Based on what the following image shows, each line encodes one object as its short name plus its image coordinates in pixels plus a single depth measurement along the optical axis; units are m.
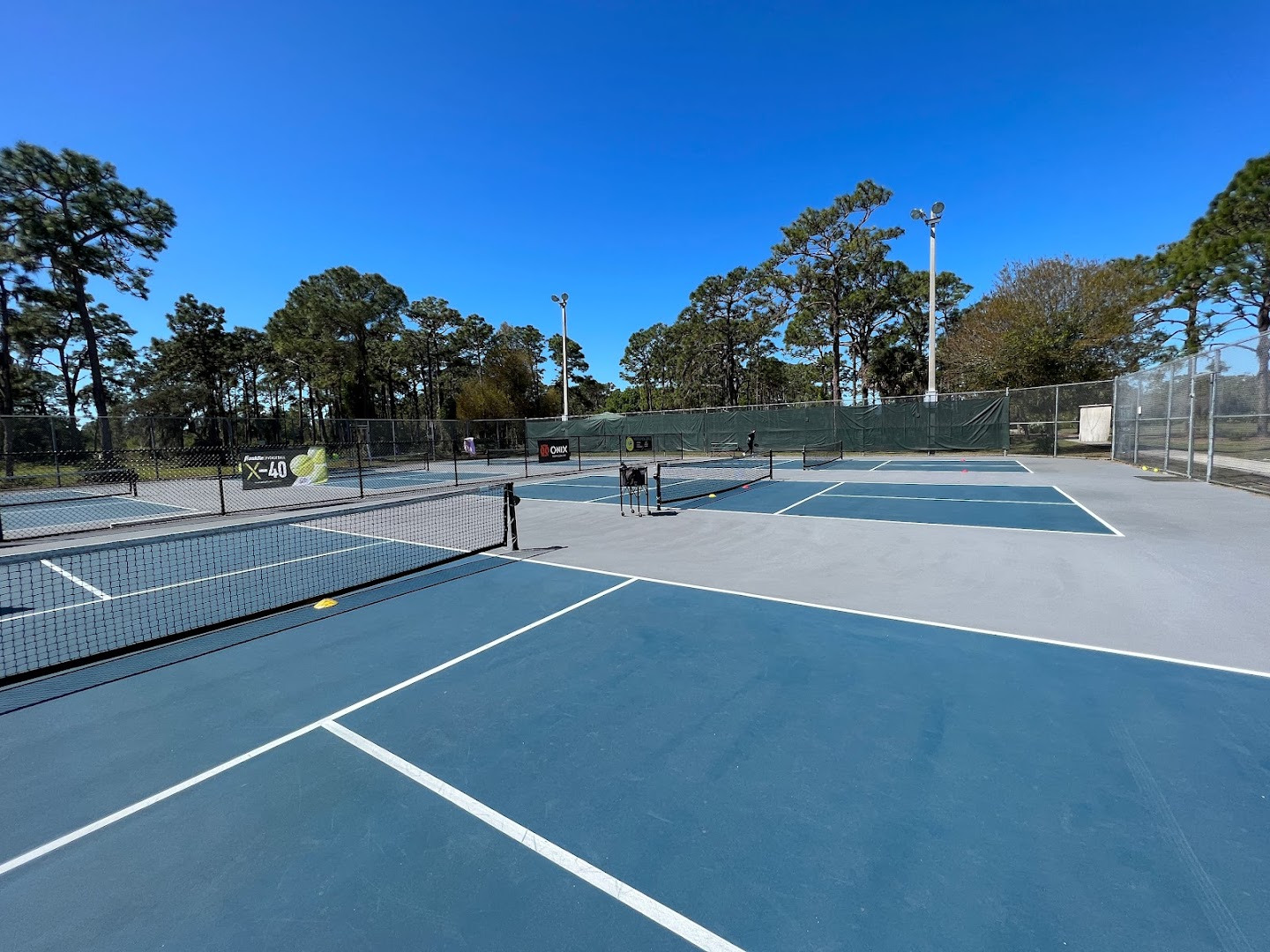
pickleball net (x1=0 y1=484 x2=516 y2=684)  5.10
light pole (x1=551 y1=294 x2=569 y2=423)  33.78
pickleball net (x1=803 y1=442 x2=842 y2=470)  25.94
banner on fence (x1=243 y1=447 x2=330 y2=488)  14.49
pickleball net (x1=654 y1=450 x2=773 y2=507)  14.64
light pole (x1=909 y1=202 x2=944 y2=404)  23.95
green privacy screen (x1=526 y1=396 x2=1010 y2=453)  26.80
